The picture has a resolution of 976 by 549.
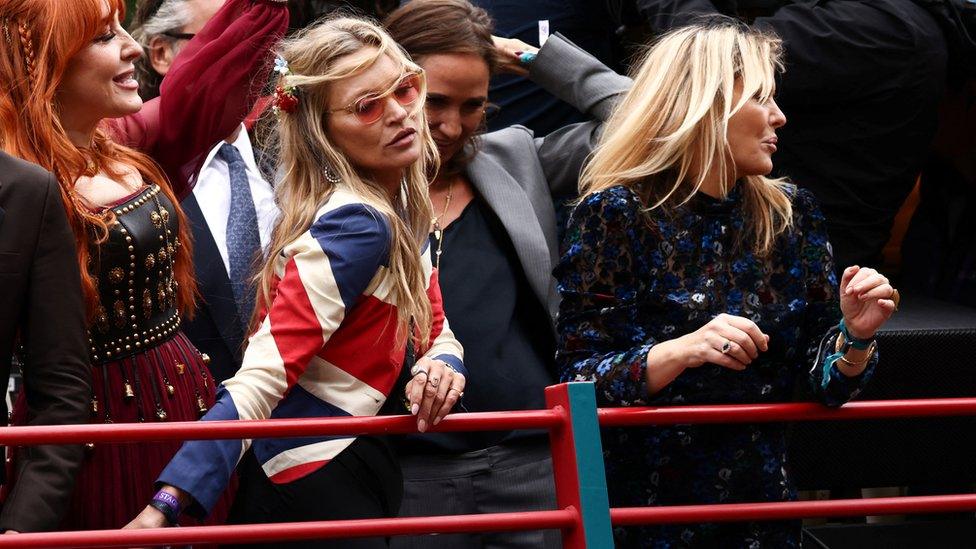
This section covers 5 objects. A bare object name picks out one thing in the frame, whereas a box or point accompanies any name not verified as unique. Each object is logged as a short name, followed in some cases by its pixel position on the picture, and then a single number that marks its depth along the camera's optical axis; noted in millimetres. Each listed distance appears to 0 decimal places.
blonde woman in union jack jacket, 4949
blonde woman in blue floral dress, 5480
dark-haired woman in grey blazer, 6629
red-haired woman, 5320
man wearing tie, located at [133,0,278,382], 6879
